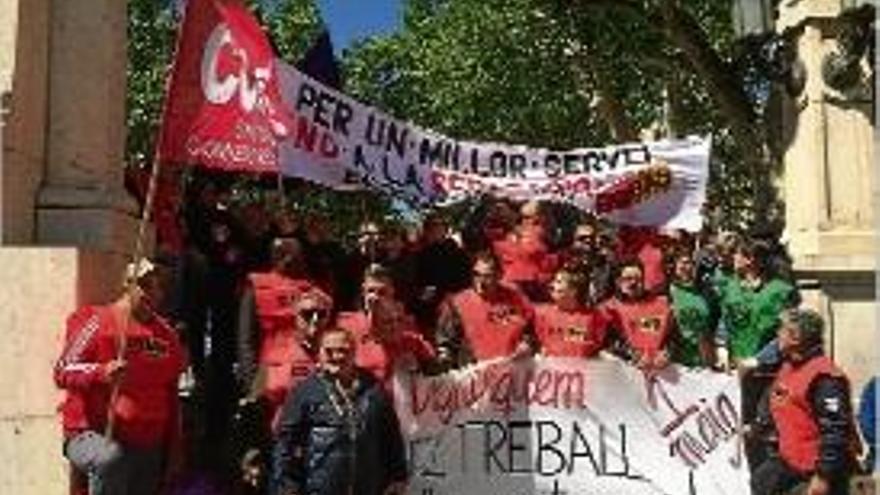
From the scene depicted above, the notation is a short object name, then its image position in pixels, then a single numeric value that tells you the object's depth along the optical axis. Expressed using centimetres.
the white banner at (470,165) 1098
